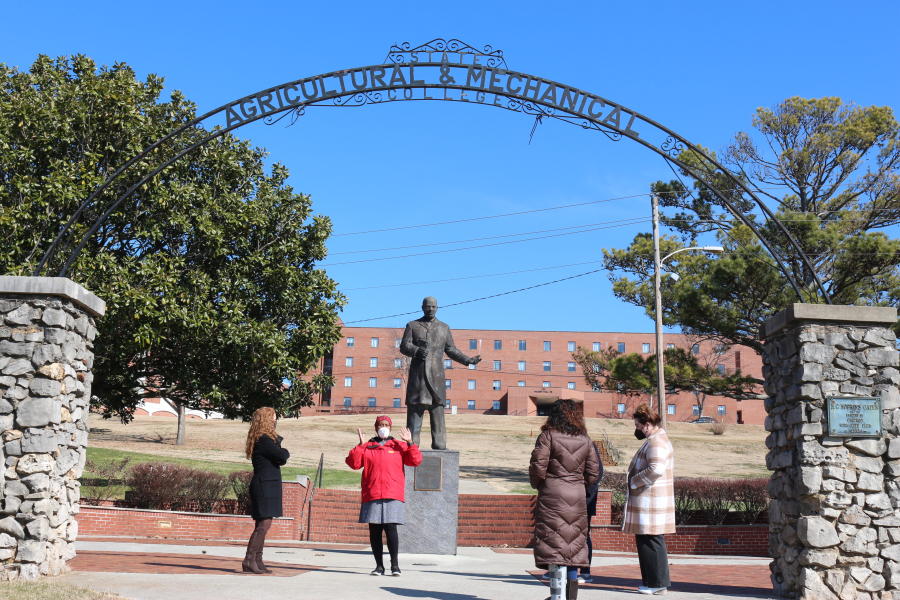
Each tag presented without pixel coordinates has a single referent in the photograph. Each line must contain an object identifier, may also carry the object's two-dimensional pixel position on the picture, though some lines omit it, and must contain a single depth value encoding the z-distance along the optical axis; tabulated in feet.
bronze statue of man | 43.06
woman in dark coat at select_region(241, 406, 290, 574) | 29.71
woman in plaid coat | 26.99
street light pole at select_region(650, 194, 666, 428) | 77.23
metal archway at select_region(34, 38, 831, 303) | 34.27
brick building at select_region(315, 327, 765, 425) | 269.44
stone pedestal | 41.63
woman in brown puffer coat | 23.45
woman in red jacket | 31.04
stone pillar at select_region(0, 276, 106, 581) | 27.30
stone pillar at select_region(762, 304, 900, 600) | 27.68
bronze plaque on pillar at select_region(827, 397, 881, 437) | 28.25
